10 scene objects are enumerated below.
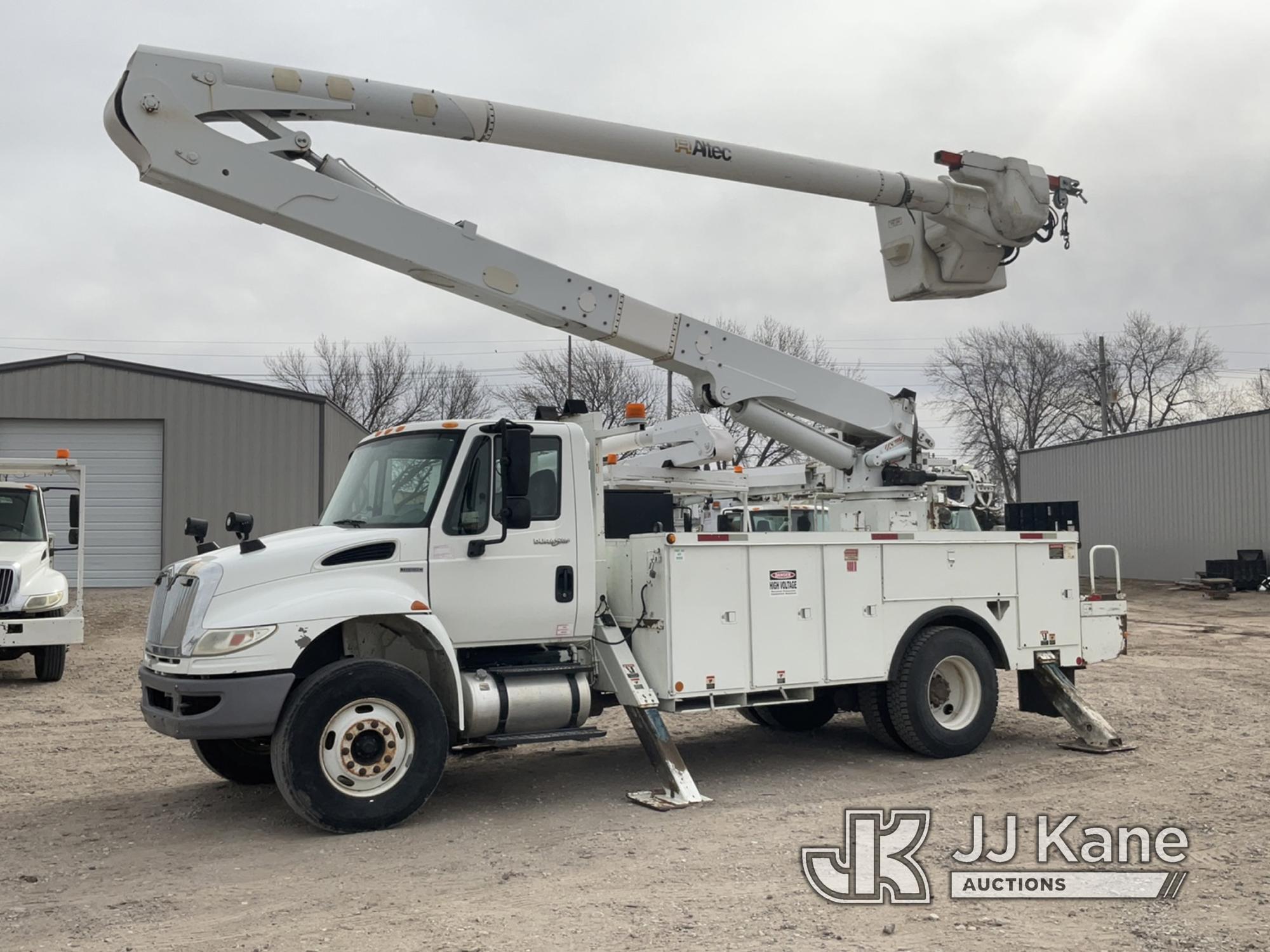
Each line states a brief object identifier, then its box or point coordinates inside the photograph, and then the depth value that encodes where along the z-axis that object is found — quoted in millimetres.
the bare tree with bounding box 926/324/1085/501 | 59438
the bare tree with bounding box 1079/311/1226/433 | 59656
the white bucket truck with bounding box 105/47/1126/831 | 7098
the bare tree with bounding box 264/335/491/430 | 63094
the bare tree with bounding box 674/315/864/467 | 39500
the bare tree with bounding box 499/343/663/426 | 45250
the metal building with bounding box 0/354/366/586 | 26094
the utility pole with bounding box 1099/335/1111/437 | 51594
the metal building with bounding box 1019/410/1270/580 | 29281
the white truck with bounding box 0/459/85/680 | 13836
